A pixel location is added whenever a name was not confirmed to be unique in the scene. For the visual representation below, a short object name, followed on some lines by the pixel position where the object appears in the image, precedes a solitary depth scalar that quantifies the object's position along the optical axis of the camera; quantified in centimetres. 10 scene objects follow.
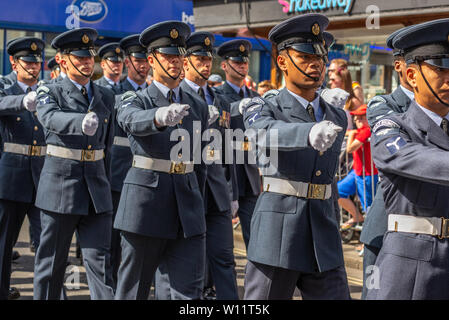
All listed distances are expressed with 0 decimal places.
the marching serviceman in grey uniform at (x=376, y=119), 927
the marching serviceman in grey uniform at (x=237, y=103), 1334
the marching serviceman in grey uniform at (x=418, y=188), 620
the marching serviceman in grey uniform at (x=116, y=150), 1314
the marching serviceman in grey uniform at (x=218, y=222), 1109
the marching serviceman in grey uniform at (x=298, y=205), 745
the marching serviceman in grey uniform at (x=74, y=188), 1042
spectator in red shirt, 1524
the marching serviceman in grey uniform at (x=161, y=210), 916
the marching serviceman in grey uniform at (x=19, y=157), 1217
